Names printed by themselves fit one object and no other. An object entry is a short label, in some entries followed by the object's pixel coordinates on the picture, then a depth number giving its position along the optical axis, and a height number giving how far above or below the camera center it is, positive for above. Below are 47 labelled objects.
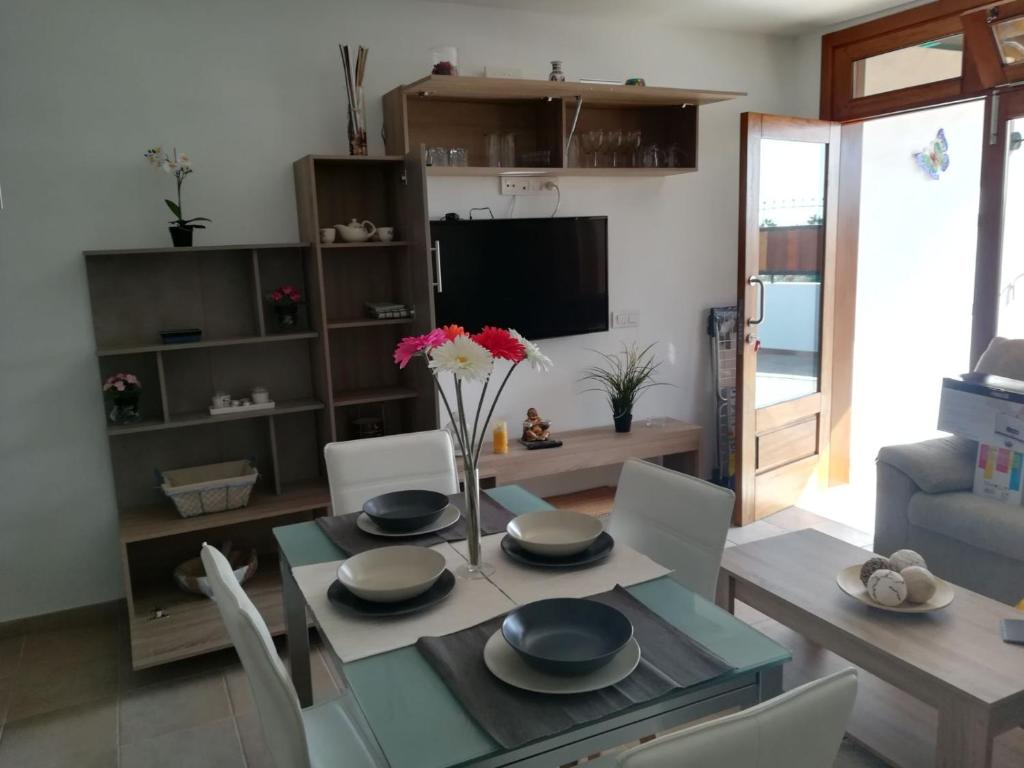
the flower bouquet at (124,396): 3.04 -0.51
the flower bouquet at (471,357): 1.63 -0.22
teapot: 3.31 +0.10
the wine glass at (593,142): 3.91 +0.52
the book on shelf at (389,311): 3.37 -0.24
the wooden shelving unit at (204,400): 3.09 -0.60
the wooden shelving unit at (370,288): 3.29 -0.15
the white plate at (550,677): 1.35 -0.74
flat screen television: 3.70 -0.12
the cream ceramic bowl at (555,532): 1.88 -0.71
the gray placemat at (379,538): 2.04 -0.74
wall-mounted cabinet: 3.47 +0.63
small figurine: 3.91 -0.88
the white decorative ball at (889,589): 2.19 -0.97
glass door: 4.05 -0.36
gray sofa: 2.83 -1.08
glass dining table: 1.25 -0.77
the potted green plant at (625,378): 4.13 -0.70
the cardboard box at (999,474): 2.95 -0.91
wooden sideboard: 3.71 -1.00
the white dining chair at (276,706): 1.36 -0.78
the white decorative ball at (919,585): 2.20 -0.96
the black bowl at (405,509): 2.09 -0.70
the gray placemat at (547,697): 1.28 -0.75
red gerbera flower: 1.68 -0.20
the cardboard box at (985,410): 2.92 -0.67
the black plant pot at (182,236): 3.10 +0.10
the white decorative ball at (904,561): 2.26 -0.93
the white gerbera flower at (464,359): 1.61 -0.22
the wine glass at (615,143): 3.94 +0.52
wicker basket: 3.07 -0.90
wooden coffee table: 1.86 -1.07
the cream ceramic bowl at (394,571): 1.67 -0.72
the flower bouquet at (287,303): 3.29 -0.19
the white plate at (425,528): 2.09 -0.73
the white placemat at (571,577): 1.74 -0.75
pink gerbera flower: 1.70 -0.20
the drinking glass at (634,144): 4.02 +0.52
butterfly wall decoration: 5.51 +0.55
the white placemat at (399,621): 1.54 -0.75
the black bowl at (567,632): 1.43 -0.72
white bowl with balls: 2.19 -0.98
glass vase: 1.82 -0.66
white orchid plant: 3.05 +0.37
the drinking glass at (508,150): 3.70 +0.47
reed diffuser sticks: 3.27 +0.60
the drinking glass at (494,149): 3.68 +0.47
